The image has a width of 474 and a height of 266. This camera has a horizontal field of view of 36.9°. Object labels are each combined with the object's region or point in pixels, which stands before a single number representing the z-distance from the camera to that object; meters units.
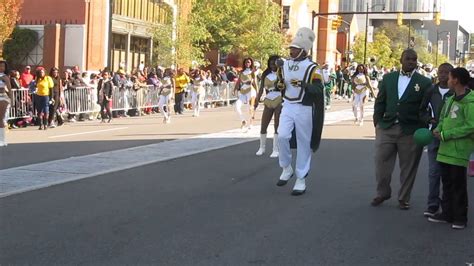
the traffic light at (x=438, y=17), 46.62
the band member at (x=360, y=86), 21.02
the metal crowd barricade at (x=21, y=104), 19.34
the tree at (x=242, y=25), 42.19
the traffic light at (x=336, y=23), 48.24
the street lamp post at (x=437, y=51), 109.39
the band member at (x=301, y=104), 8.89
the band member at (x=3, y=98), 14.51
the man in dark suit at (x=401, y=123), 8.14
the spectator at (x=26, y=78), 20.87
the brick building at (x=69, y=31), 32.66
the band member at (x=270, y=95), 12.15
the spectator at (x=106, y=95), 22.09
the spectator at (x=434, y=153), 7.94
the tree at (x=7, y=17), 27.88
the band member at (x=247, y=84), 16.55
